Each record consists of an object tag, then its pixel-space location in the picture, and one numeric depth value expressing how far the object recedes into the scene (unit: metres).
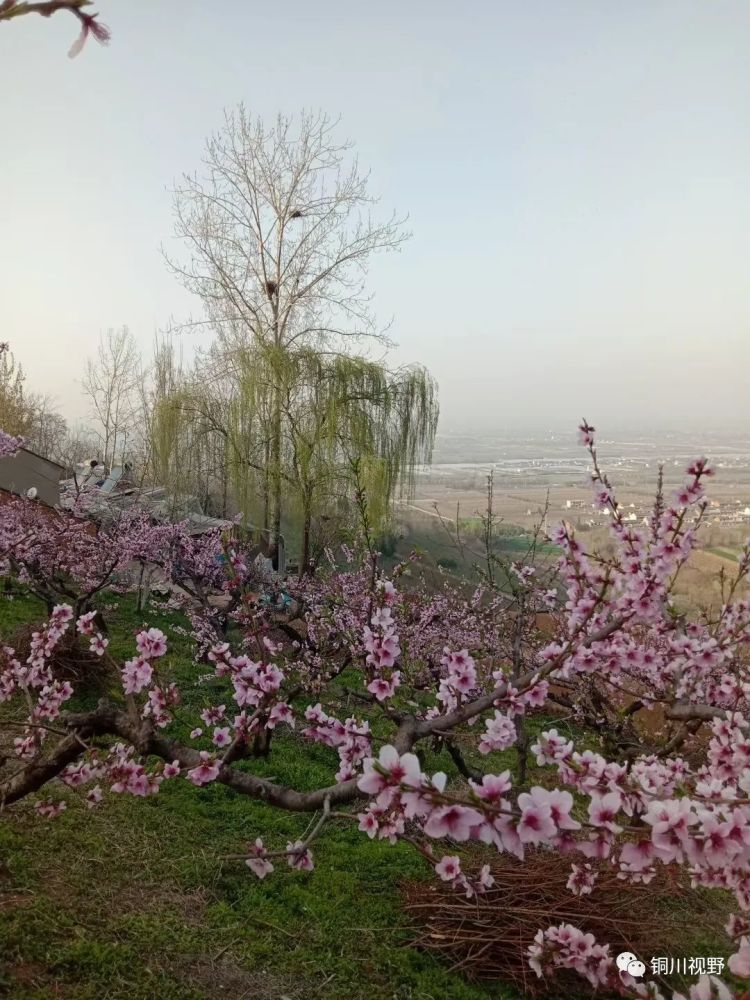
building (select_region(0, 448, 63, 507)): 9.62
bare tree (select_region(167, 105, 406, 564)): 13.09
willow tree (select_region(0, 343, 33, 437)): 16.94
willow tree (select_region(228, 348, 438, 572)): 11.39
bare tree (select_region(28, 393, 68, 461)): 19.50
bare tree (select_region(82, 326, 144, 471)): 19.97
